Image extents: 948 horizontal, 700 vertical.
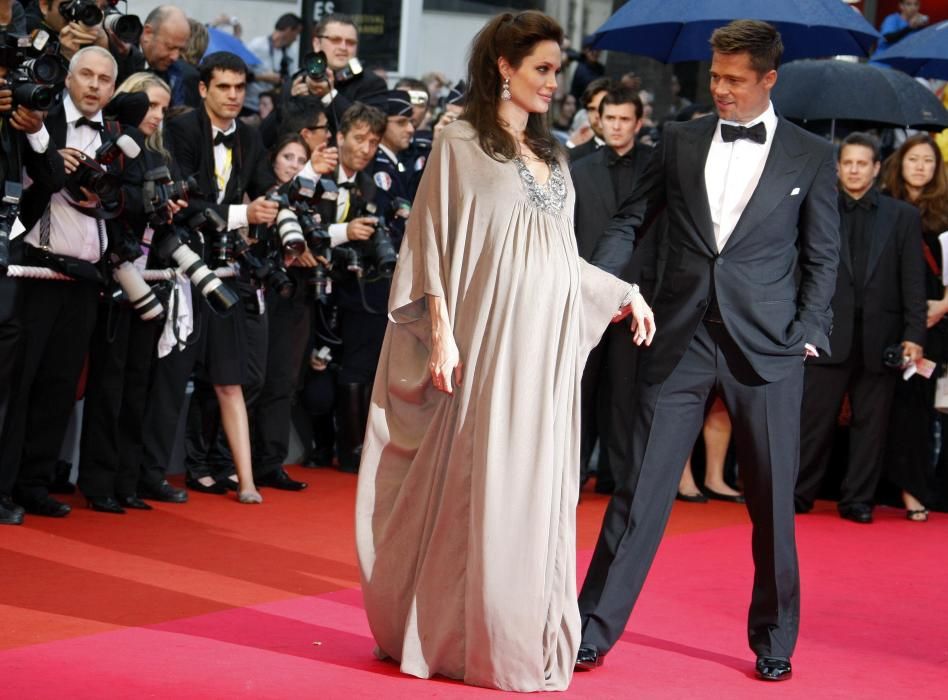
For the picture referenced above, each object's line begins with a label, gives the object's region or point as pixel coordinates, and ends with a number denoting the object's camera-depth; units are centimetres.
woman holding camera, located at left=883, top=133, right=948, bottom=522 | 830
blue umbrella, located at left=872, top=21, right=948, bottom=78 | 1007
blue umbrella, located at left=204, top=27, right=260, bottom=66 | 1070
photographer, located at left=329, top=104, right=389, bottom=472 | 786
